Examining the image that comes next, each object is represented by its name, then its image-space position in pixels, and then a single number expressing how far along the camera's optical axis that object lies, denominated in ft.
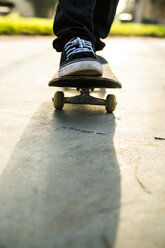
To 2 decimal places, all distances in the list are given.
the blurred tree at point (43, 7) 44.46
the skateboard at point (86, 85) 4.06
